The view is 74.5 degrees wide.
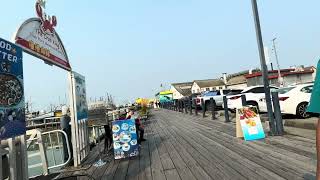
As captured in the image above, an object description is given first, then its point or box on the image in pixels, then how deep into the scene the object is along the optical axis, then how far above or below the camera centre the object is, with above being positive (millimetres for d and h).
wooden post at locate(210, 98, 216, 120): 10834 -485
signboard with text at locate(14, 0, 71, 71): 3704 +1460
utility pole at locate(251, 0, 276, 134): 6145 +963
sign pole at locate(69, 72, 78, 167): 5241 -402
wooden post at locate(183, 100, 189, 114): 17356 -482
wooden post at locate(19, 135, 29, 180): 3080 -633
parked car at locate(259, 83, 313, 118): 8220 -330
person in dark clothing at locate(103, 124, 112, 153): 6181 -827
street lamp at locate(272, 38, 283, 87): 23108 +1097
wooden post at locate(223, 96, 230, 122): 9332 -555
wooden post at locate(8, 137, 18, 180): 2940 -599
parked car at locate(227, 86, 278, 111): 10788 -92
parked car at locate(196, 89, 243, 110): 15628 +156
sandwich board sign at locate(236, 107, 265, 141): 5850 -808
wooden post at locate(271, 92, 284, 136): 5909 -627
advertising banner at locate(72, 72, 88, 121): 5461 +366
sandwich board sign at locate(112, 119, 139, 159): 5421 -880
